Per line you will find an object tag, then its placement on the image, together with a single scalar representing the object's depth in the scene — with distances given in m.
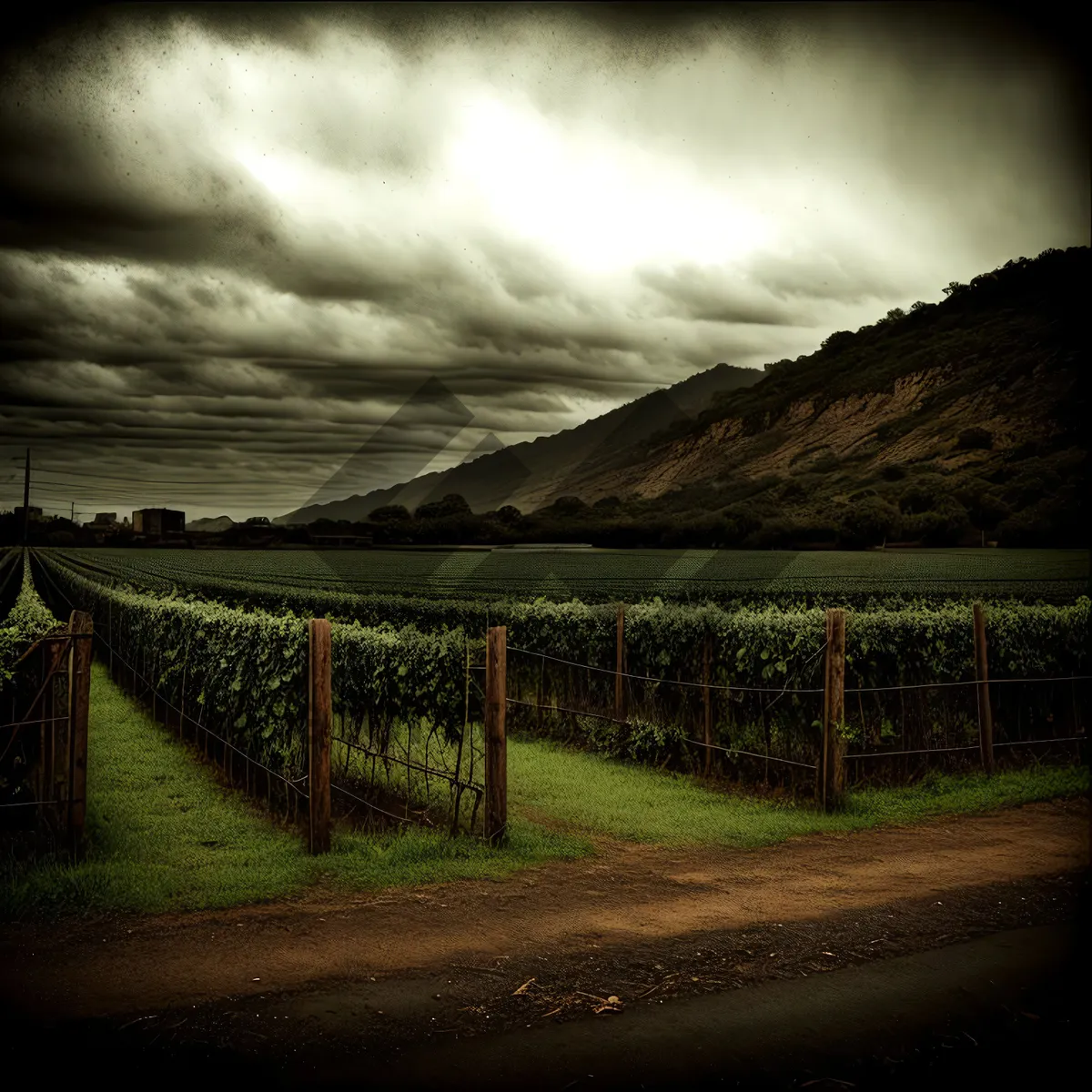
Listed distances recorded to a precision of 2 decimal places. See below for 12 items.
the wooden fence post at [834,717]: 9.45
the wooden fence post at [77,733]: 7.09
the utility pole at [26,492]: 84.53
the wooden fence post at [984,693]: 11.09
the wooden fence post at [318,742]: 7.54
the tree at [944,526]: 81.50
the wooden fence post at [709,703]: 11.02
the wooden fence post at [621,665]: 12.56
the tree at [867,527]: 87.50
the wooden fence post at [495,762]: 7.88
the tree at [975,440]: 112.88
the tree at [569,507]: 105.33
